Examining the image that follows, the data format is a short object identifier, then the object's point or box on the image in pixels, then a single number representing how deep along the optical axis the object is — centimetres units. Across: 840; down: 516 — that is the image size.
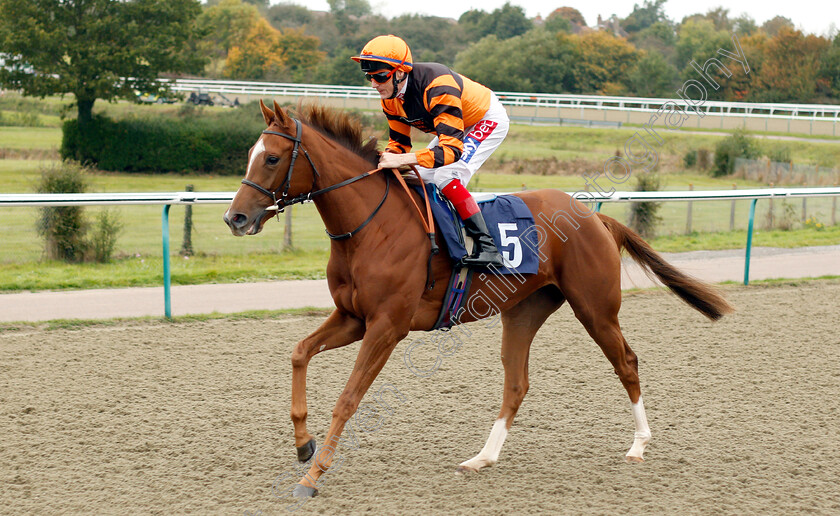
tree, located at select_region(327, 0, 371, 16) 10712
